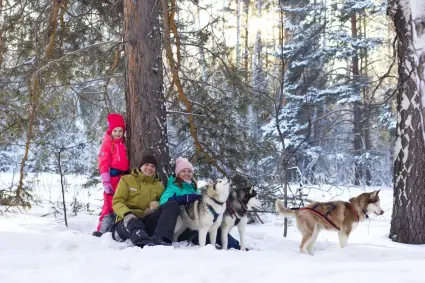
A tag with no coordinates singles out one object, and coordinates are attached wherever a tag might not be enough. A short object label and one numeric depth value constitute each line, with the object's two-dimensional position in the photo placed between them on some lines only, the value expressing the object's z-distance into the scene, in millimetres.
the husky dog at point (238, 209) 5199
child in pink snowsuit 5578
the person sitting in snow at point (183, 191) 5195
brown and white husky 5477
